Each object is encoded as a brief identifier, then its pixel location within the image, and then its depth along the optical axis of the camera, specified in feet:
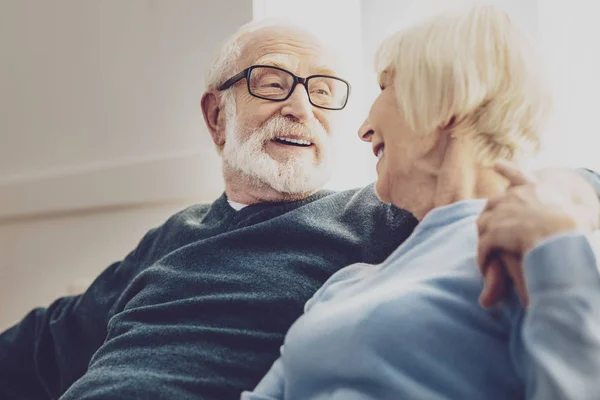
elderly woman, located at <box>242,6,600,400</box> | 1.85
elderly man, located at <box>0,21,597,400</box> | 3.34
